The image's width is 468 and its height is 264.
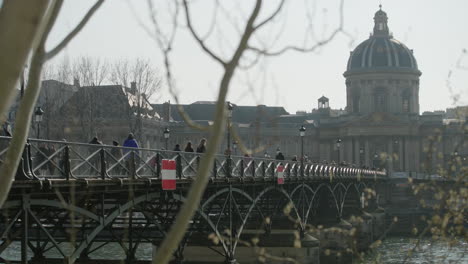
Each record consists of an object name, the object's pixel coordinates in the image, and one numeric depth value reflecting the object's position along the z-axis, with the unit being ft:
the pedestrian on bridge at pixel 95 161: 58.16
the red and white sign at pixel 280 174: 102.74
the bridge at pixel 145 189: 44.29
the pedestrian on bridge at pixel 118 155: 58.80
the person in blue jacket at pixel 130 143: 71.46
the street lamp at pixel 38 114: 75.21
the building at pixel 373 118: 427.33
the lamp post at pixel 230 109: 81.41
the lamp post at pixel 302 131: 139.76
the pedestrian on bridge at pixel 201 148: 81.21
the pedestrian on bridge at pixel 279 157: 126.93
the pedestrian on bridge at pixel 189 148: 84.18
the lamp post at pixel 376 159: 395.65
